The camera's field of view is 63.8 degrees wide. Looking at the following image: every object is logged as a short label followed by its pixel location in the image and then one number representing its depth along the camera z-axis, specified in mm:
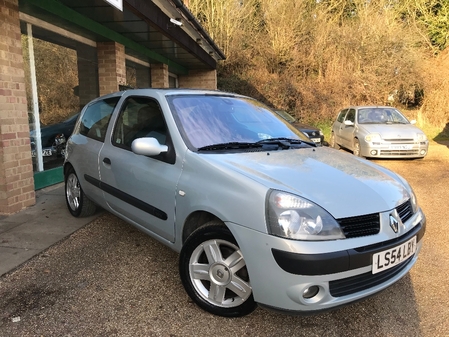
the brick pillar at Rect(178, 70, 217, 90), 15047
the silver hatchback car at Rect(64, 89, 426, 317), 2166
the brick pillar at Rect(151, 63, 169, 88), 11617
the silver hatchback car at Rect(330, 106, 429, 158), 9055
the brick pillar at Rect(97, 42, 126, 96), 8109
